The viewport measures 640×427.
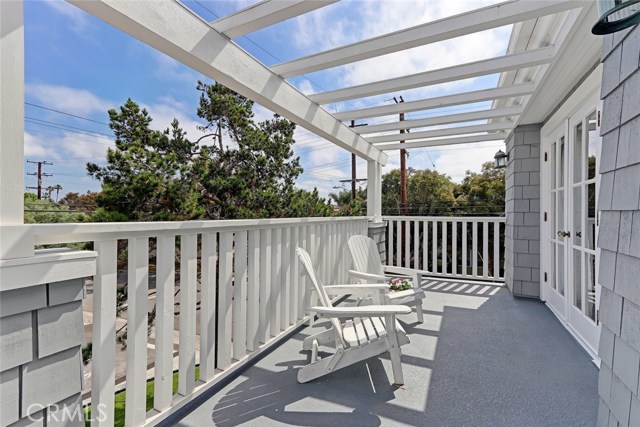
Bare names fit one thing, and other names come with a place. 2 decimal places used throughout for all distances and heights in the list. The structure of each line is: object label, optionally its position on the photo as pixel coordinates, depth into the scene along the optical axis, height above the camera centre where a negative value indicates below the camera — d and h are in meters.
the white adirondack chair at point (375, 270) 3.04 -0.62
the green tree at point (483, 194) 11.11 +0.76
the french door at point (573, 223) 2.53 -0.08
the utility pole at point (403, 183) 11.13 +1.13
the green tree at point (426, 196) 11.93 +0.73
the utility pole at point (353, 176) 13.29 +1.58
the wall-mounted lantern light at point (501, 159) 4.93 +0.87
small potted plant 3.40 -0.79
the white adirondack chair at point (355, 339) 1.94 -0.86
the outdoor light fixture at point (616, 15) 0.90 +0.60
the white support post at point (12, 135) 1.03 +0.25
